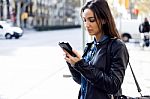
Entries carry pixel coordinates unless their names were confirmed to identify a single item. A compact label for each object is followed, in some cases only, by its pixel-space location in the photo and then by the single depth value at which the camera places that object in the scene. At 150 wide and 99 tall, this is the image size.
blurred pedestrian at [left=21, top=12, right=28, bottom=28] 41.98
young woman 1.78
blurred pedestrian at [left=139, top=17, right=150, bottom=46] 16.59
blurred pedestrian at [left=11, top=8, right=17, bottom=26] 33.72
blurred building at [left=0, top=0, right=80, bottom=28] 34.04
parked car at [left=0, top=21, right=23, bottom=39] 21.67
